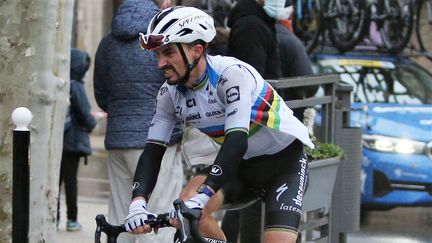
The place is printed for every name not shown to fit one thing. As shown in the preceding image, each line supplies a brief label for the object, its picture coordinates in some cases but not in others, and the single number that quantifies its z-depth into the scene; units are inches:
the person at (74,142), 830.5
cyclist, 417.1
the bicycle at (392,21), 1647.4
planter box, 599.8
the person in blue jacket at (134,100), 619.8
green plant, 618.5
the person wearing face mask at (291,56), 743.1
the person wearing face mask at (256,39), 673.0
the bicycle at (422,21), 1695.4
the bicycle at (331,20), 1594.5
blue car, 889.5
